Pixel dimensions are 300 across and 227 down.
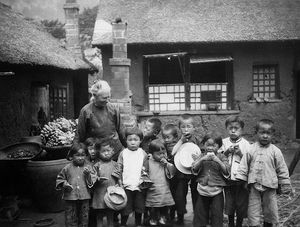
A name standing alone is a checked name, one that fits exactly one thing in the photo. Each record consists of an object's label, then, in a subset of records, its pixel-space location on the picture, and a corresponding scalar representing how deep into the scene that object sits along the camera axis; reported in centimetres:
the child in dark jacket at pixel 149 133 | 497
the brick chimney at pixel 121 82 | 879
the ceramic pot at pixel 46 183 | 522
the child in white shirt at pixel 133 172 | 434
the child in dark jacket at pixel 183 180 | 448
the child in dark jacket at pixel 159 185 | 435
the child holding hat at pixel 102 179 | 421
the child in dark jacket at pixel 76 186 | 414
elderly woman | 448
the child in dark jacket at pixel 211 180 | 407
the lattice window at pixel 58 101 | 1071
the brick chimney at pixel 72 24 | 1219
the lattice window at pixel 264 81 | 1195
